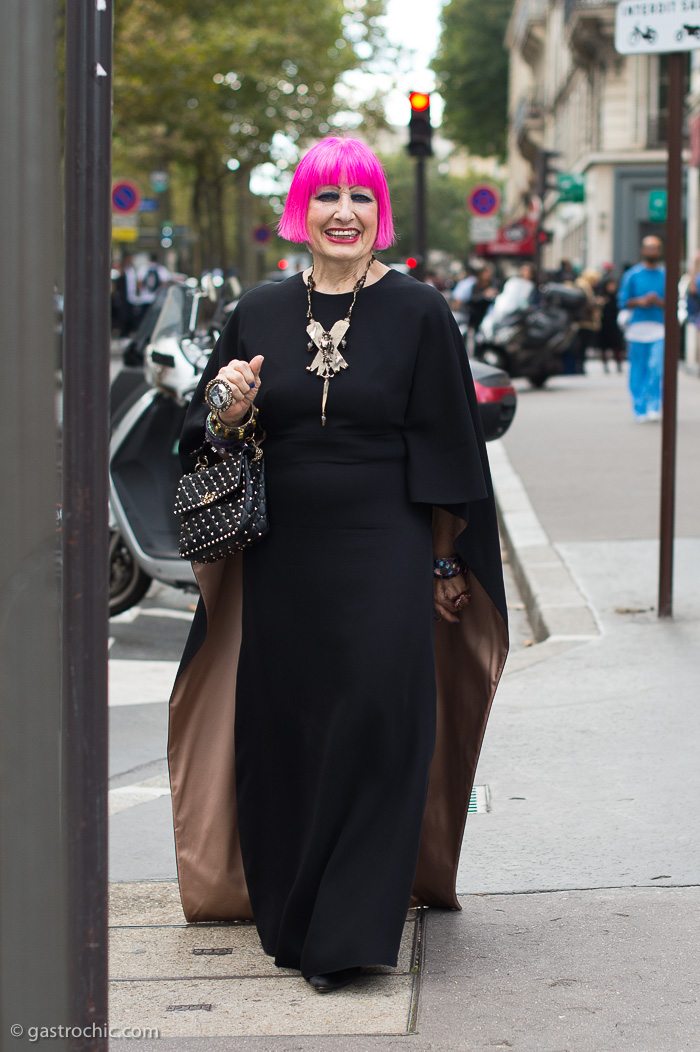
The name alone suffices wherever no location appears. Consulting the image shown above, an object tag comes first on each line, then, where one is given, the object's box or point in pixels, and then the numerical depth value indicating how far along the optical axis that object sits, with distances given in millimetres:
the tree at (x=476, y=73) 68875
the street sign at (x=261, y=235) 45400
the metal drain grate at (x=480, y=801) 4629
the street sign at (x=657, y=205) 31688
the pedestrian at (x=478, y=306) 23375
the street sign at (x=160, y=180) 35688
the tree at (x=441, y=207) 94688
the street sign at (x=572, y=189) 34406
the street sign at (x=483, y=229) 31266
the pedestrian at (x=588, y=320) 23781
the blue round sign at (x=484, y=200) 28016
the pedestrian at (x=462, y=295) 27562
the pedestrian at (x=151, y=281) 25891
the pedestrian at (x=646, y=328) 15367
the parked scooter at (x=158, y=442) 7281
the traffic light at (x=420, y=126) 15453
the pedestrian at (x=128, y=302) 26797
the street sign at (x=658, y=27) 6598
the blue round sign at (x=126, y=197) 28875
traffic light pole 15594
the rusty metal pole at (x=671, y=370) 6781
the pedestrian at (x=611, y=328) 25641
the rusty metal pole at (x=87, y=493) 2137
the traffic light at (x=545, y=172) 26188
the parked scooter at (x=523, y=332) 20438
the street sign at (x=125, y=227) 30500
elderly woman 3383
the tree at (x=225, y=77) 34781
